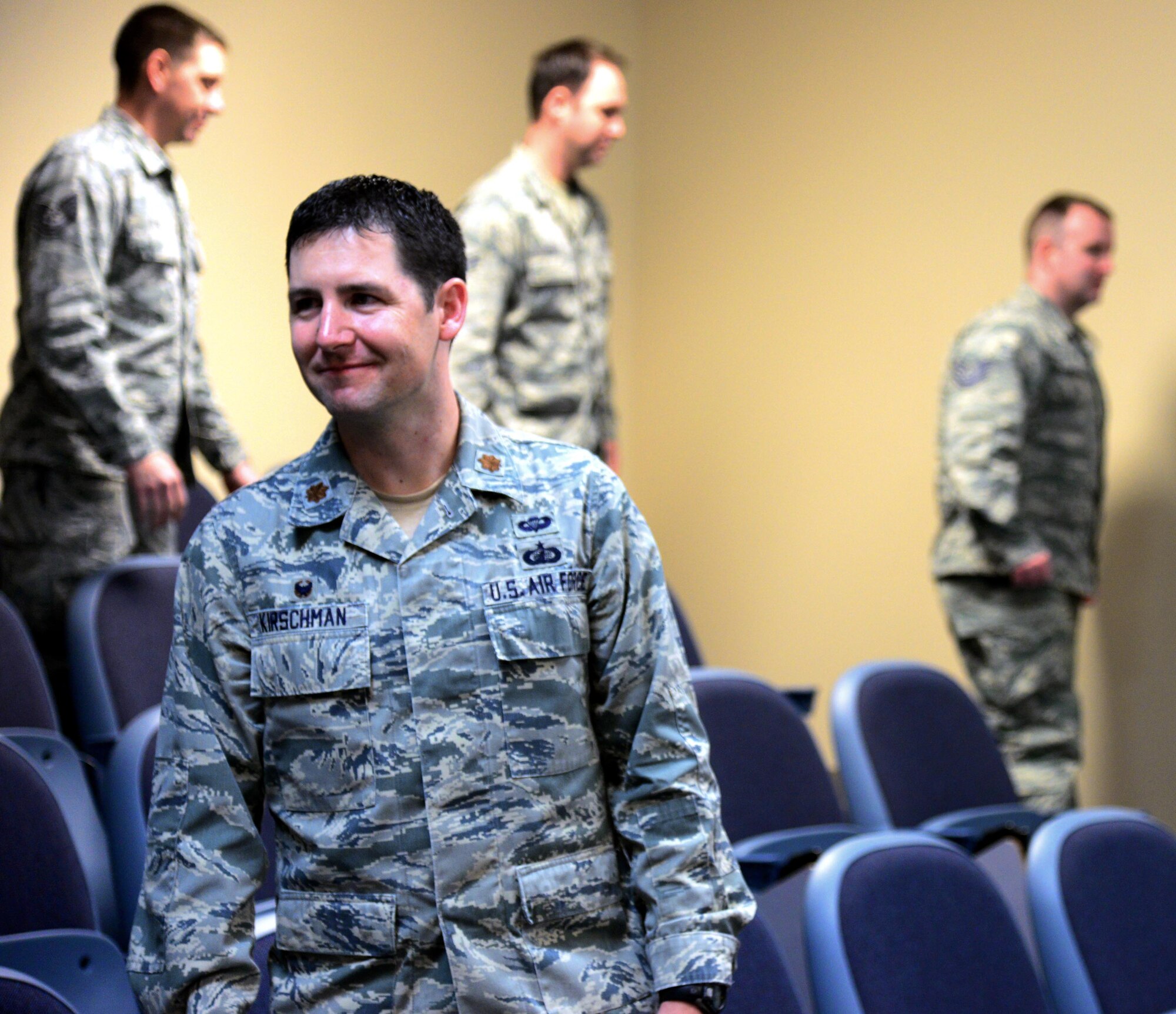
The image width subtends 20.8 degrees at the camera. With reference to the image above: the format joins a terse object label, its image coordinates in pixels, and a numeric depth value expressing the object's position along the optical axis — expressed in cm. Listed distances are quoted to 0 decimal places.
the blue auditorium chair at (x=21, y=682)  420
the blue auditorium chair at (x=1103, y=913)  396
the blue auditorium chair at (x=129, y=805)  373
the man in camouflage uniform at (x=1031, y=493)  658
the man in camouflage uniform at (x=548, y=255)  565
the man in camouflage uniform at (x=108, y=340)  456
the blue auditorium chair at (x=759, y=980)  358
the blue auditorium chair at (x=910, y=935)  361
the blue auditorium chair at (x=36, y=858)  359
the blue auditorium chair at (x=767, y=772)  425
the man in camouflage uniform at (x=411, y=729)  312
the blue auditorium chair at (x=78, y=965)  346
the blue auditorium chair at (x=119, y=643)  437
